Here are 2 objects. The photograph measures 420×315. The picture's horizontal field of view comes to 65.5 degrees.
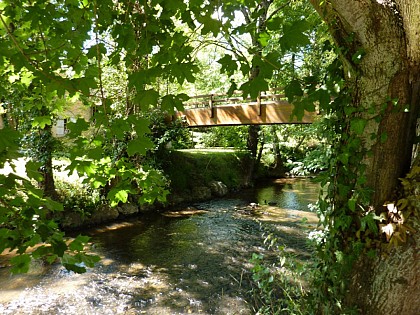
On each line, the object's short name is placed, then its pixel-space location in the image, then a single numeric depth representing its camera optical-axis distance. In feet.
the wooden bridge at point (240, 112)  33.12
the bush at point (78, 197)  27.27
